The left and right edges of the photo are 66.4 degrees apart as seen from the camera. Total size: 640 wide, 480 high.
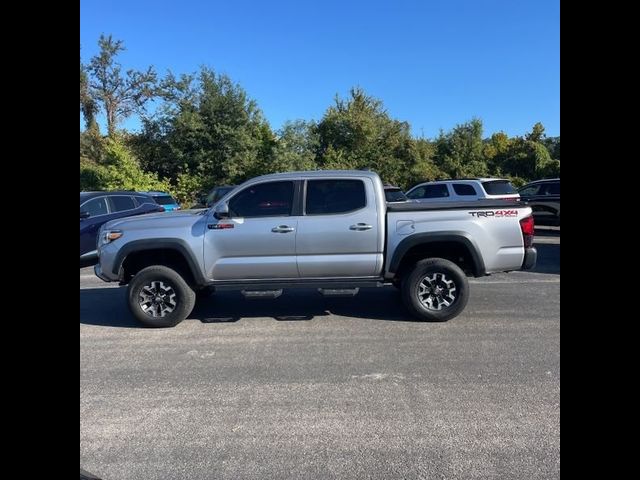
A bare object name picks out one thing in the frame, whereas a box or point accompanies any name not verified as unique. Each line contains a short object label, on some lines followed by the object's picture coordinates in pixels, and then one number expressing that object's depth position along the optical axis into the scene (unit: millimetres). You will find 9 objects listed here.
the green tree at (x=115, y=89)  40438
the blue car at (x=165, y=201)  15105
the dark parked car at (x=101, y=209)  10828
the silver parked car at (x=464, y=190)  15883
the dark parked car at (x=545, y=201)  15047
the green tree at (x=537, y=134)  35562
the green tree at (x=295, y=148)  27453
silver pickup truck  6027
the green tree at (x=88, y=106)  38250
